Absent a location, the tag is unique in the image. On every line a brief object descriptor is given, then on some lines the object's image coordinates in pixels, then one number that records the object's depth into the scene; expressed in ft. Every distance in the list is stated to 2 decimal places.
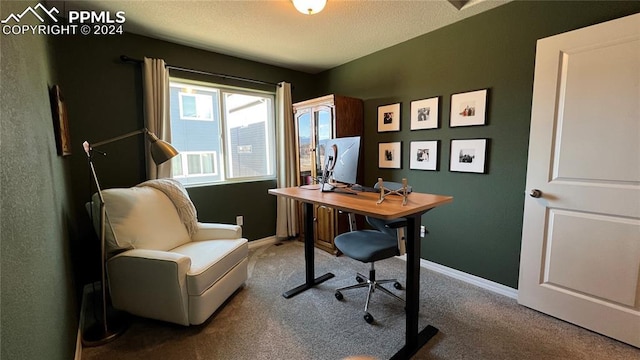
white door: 5.36
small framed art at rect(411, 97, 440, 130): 8.73
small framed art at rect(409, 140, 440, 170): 8.86
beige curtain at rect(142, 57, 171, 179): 8.54
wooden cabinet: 10.32
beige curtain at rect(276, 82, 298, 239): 11.66
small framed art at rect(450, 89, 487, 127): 7.65
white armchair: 5.92
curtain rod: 8.35
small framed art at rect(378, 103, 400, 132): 9.84
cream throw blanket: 7.92
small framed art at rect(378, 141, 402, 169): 9.91
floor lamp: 5.82
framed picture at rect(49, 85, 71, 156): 5.78
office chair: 6.20
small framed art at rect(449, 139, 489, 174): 7.73
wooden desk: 4.91
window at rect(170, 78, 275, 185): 9.89
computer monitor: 6.33
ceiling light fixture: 5.99
